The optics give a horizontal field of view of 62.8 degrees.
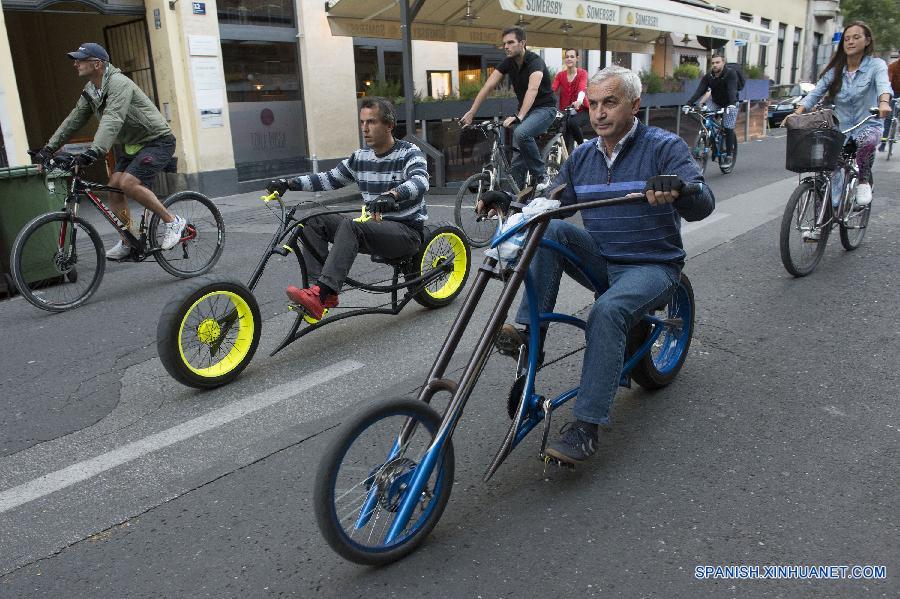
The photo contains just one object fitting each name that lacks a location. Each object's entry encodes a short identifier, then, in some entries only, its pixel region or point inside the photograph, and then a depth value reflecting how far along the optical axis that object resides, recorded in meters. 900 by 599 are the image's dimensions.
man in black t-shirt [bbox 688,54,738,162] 12.12
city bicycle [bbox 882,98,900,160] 11.74
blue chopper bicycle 2.29
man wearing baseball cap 6.07
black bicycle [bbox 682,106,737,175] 11.92
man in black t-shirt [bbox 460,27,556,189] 7.93
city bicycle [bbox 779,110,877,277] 5.47
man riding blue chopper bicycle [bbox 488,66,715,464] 2.85
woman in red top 10.91
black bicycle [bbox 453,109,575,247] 7.36
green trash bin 6.01
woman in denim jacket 5.91
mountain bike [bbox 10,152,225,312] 5.50
